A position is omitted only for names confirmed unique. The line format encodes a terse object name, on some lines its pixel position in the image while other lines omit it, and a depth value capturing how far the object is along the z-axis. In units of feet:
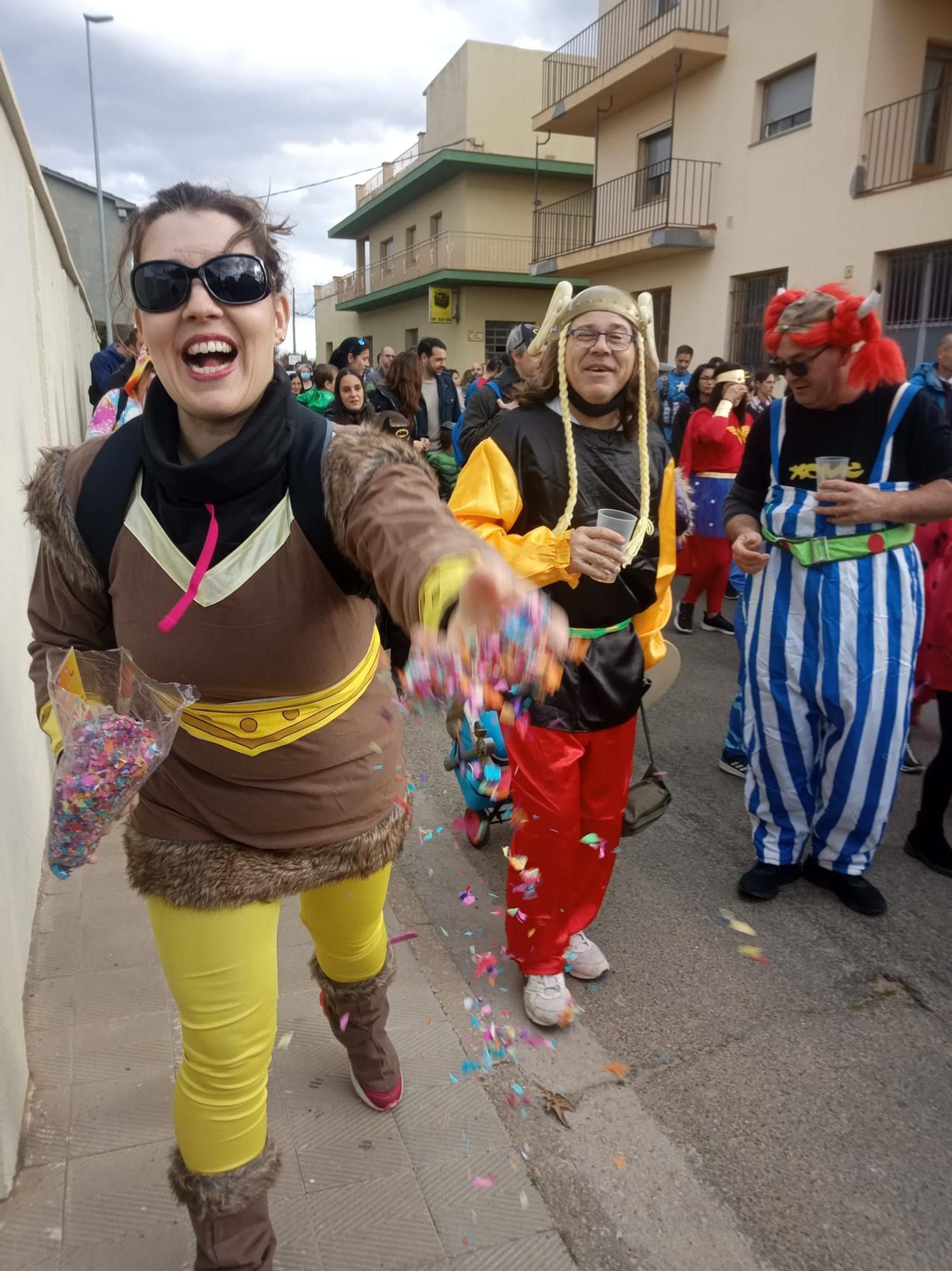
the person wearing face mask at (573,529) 8.75
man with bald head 17.49
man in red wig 10.24
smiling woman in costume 5.11
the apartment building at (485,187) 82.23
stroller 7.18
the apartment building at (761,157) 39.70
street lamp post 48.96
